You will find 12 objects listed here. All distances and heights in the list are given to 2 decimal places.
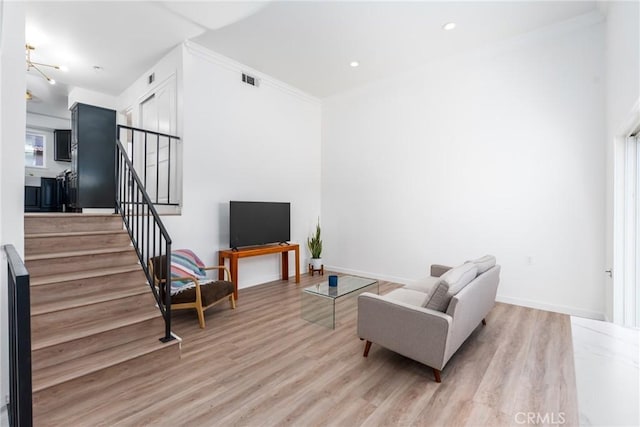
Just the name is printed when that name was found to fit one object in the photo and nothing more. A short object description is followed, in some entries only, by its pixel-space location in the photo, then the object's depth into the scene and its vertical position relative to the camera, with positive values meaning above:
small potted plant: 5.73 -0.84
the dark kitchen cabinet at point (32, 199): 6.36 +0.25
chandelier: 4.23 +2.37
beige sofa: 2.16 -0.86
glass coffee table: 3.37 -1.05
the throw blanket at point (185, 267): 3.41 -0.72
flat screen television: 4.45 -0.19
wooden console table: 4.22 -0.67
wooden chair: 3.17 -0.94
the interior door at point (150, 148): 4.87 +1.08
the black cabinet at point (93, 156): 3.65 +0.71
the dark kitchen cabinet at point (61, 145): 7.00 +1.60
